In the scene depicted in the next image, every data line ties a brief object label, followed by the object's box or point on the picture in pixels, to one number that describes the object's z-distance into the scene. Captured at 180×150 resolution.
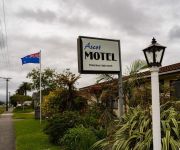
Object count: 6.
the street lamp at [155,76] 6.30
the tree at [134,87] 10.98
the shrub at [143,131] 7.95
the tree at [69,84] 19.32
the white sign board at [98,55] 10.63
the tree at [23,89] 121.81
